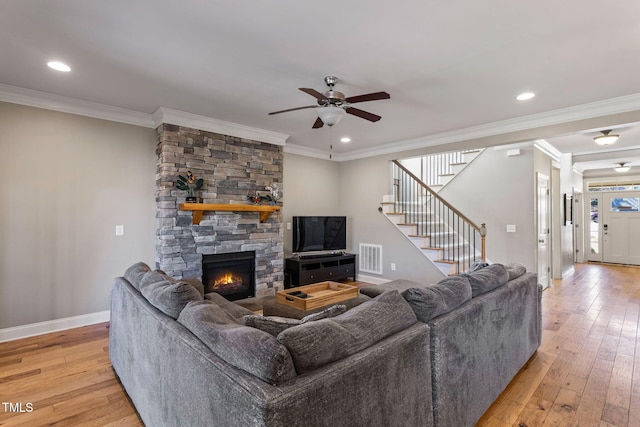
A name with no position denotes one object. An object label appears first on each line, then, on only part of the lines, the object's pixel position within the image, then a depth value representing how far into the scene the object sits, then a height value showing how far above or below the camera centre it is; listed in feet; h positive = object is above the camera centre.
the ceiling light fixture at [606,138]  15.37 +4.08
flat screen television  18.29 -0.82
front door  26.05 -0.63
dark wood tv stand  17.31 -2.84
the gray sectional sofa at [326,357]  3.62 -2.01
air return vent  19.69 -2.47
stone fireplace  13.14 +0.91
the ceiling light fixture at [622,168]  24.02 +4.17
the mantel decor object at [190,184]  13.19 +1.52
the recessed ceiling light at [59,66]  9.10 +4.59
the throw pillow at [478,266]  9.24 -1.39
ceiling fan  8.95 +3.53
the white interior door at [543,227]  17.38 -0.45
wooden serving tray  10.32 -2.72
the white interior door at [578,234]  26.71 -1.24
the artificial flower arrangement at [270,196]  15.62 +1.26
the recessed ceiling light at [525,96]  10.98 +4.47
